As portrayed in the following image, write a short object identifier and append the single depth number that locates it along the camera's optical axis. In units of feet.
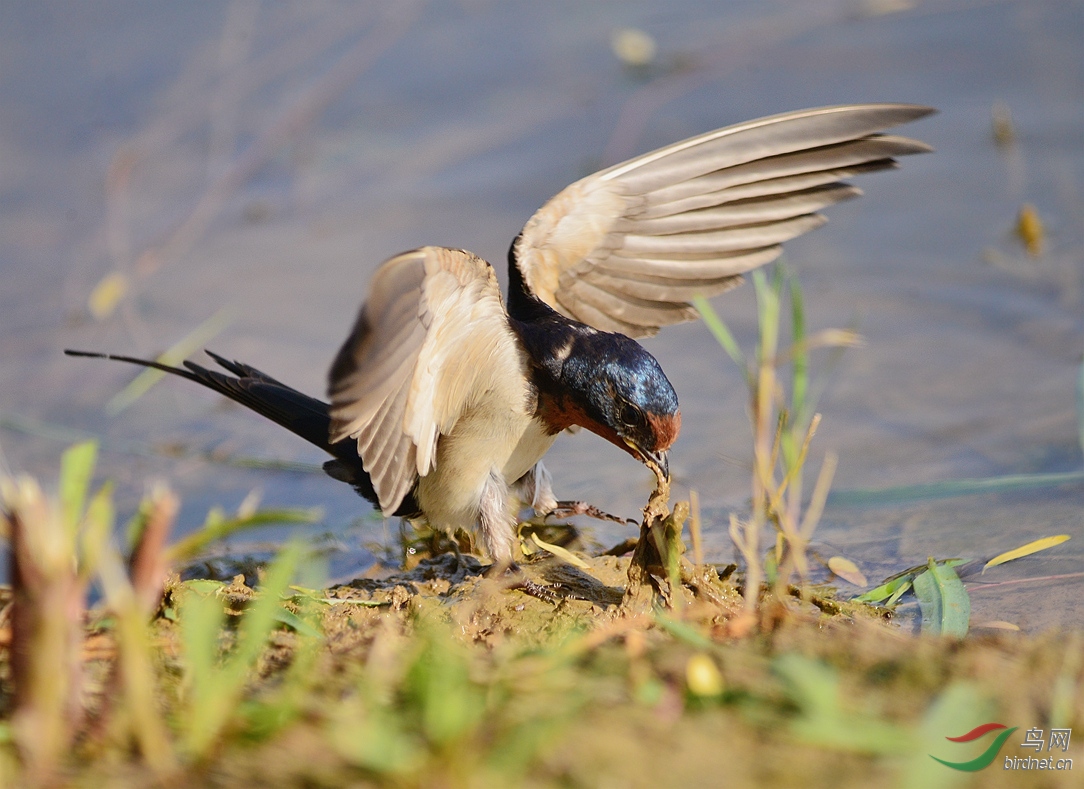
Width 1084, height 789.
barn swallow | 20.34
